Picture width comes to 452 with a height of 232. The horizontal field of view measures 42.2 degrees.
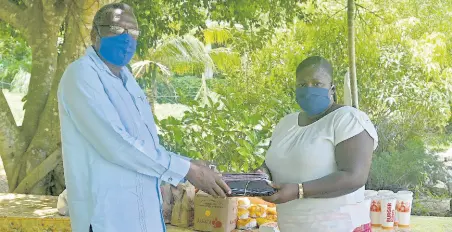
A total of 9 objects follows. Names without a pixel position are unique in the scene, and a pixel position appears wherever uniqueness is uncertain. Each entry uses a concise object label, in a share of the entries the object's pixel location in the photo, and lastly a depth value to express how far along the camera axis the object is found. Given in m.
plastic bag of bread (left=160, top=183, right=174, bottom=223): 3.93
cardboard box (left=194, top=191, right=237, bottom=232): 3.68
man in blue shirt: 2.00
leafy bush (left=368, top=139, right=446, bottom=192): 7.82
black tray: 2.32
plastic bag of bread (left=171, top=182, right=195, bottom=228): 3.88
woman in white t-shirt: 2.29
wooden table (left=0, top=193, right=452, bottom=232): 3.92
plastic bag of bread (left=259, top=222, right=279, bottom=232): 3.34
